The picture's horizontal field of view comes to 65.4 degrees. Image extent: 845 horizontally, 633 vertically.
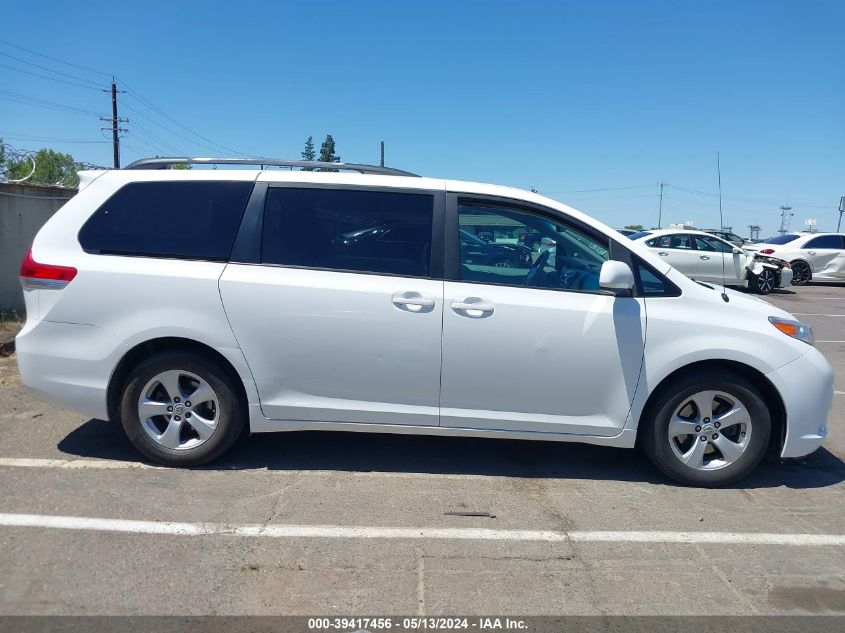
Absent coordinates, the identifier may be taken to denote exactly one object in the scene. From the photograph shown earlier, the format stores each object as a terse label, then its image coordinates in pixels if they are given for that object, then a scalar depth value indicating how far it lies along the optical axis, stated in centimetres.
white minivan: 413
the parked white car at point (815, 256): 1952
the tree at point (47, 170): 916
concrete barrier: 928
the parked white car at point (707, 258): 1652
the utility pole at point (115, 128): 4744
